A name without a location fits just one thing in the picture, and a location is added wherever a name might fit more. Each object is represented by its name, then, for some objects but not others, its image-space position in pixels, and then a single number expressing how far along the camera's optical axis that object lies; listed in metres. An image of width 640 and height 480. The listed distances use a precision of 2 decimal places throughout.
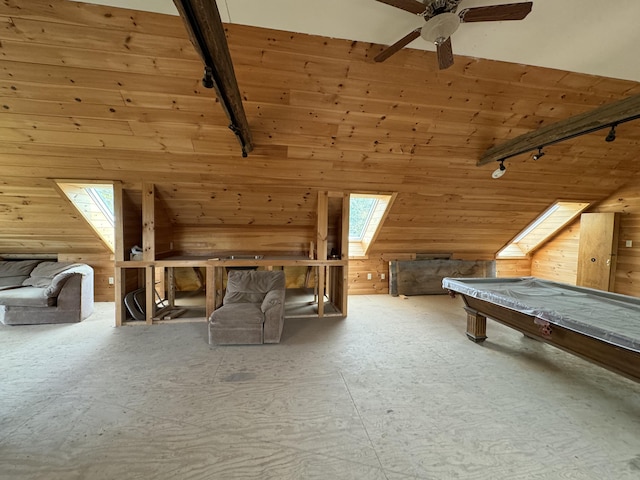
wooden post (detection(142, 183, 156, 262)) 3.38
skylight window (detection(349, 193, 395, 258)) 4.25
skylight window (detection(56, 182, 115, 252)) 3.43
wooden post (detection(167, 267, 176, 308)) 4.02
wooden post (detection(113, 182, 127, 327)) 3.35
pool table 1.66
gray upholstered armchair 2.81
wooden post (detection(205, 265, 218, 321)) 3.53
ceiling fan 1.43
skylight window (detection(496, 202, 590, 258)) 4.79
